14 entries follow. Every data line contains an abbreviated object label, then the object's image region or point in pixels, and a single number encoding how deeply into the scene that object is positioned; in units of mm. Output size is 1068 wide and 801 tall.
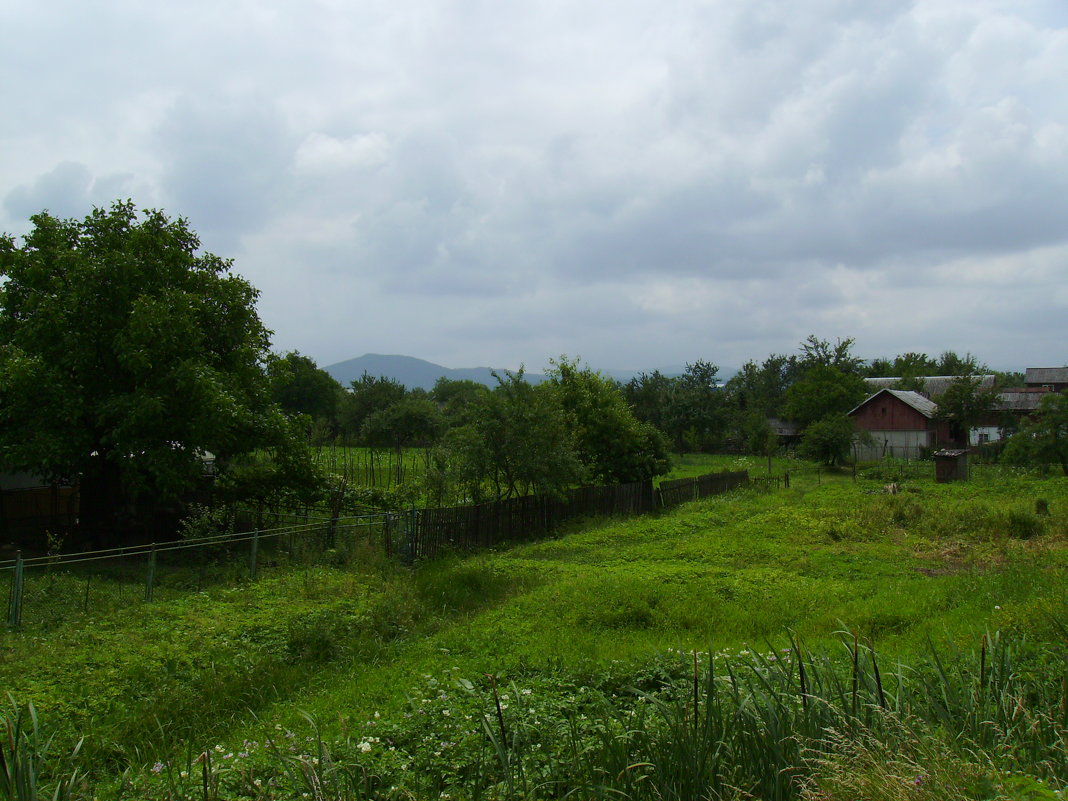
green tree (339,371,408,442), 63500
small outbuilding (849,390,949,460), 47038
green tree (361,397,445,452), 50188
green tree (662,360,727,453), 53281
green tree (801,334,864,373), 74250
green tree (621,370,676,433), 54625
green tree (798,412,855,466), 40625
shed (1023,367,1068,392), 83700
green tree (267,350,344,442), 60812
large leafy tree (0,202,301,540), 15883
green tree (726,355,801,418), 63969
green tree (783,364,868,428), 52531
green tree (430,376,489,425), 59062
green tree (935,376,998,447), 45438
